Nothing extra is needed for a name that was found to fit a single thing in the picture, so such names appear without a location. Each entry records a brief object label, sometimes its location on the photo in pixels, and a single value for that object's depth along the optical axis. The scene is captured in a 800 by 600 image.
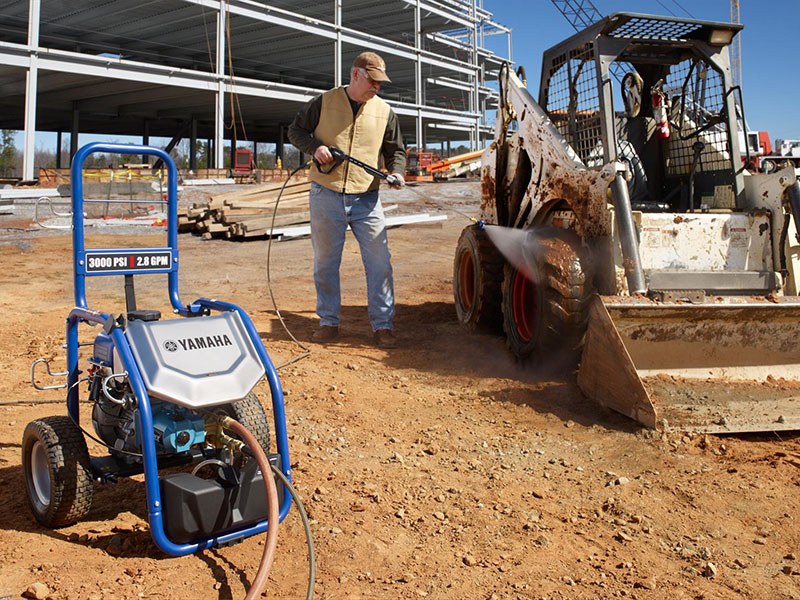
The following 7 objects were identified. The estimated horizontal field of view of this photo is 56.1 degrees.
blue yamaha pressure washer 2.51
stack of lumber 12.62
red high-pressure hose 2.33
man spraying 5.96
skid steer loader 4.25
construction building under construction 25.52
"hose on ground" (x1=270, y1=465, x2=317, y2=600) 2.41
